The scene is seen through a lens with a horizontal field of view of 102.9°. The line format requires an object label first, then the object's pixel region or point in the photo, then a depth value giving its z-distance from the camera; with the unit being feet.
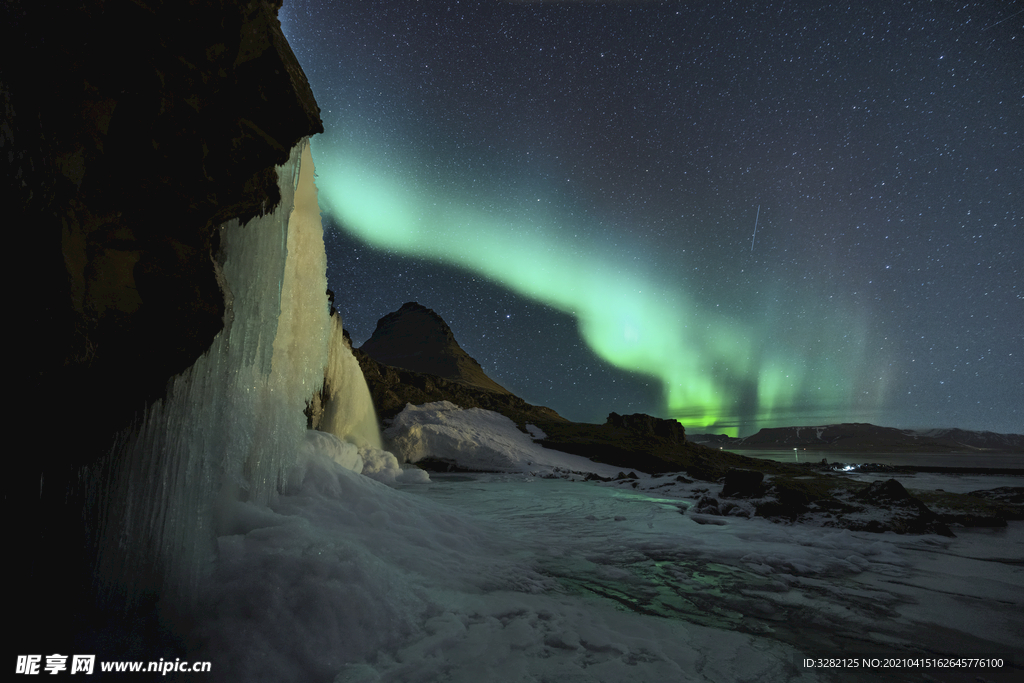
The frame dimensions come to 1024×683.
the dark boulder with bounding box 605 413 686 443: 107.55
